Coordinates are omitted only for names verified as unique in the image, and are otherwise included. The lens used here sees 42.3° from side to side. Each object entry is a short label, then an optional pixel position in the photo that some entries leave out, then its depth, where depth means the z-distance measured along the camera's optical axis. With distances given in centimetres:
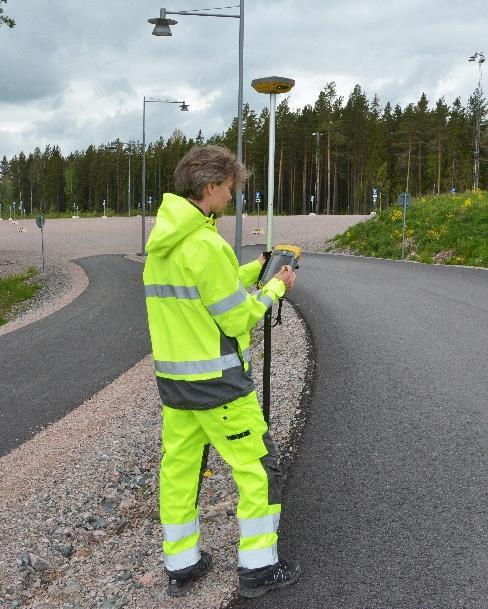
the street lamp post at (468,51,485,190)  3869
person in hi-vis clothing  281
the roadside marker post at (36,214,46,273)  2556
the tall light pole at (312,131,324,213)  7743
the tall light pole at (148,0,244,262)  1246
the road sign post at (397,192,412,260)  2376
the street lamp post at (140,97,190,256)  2855
